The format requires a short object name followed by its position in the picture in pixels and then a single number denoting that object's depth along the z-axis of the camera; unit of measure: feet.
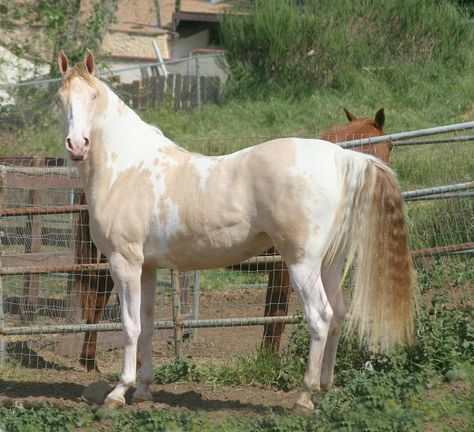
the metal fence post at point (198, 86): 134.48
